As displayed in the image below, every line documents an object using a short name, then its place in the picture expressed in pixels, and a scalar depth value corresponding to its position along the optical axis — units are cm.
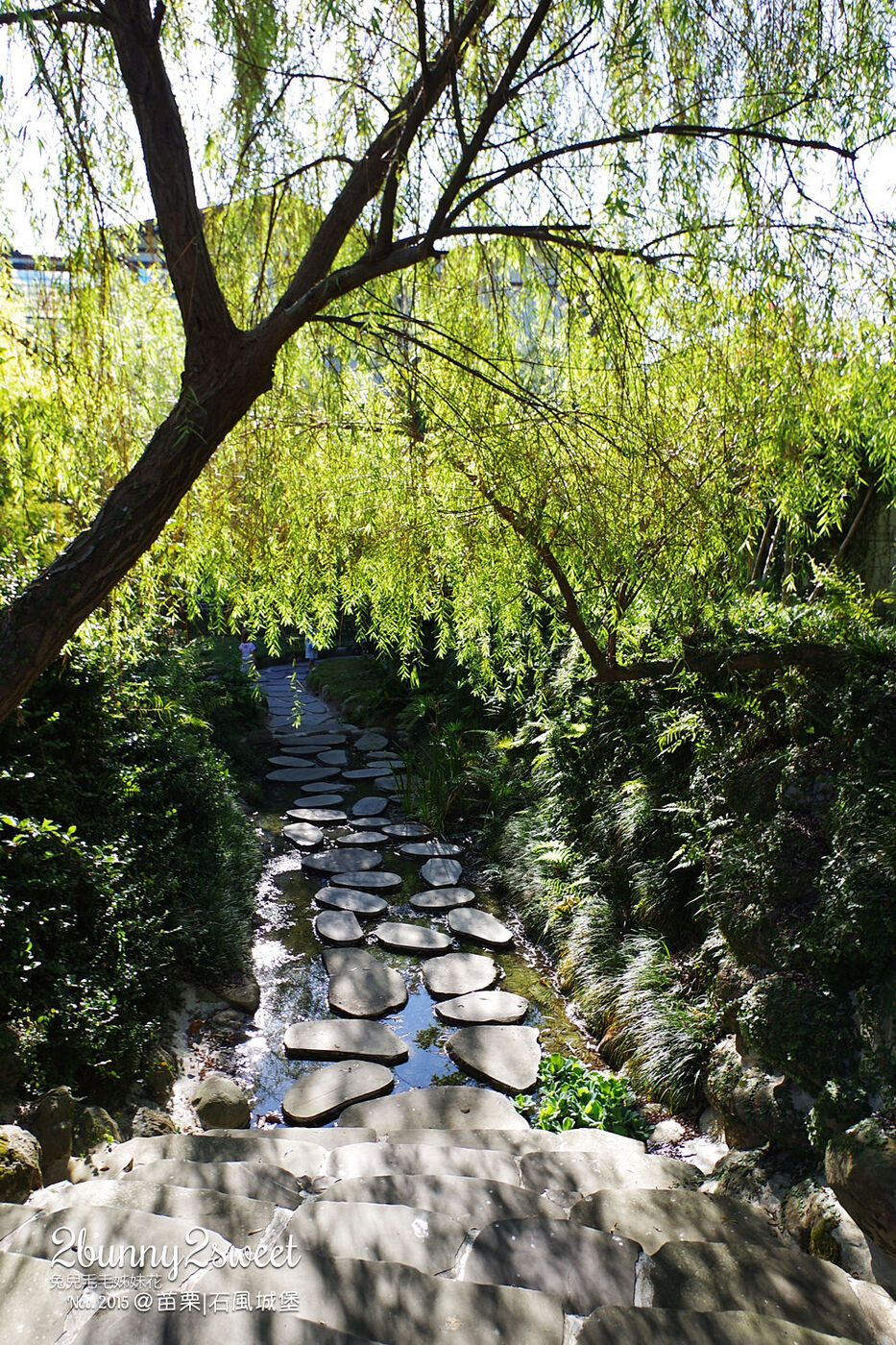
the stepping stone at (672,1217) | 239
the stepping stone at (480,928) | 532
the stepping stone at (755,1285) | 203
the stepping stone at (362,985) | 450
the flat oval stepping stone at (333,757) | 940
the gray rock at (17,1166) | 230
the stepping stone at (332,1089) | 361
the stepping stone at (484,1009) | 441
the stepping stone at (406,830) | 714
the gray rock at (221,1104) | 349
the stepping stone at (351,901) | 570
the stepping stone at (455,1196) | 246
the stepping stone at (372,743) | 997
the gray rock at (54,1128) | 266
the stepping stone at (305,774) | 872
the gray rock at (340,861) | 643
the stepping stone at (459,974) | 472
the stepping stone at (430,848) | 680
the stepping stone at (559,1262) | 205
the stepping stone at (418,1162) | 281
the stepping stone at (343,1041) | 409
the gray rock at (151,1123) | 324
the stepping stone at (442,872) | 624
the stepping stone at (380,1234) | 216
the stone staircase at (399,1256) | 174
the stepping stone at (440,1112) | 349
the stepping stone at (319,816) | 748
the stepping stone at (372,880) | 611
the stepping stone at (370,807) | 771
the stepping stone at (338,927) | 530
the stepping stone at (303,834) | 696
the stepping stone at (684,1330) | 180
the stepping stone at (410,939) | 520
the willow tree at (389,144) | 243
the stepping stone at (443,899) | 582
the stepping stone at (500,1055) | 386
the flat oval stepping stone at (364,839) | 697
